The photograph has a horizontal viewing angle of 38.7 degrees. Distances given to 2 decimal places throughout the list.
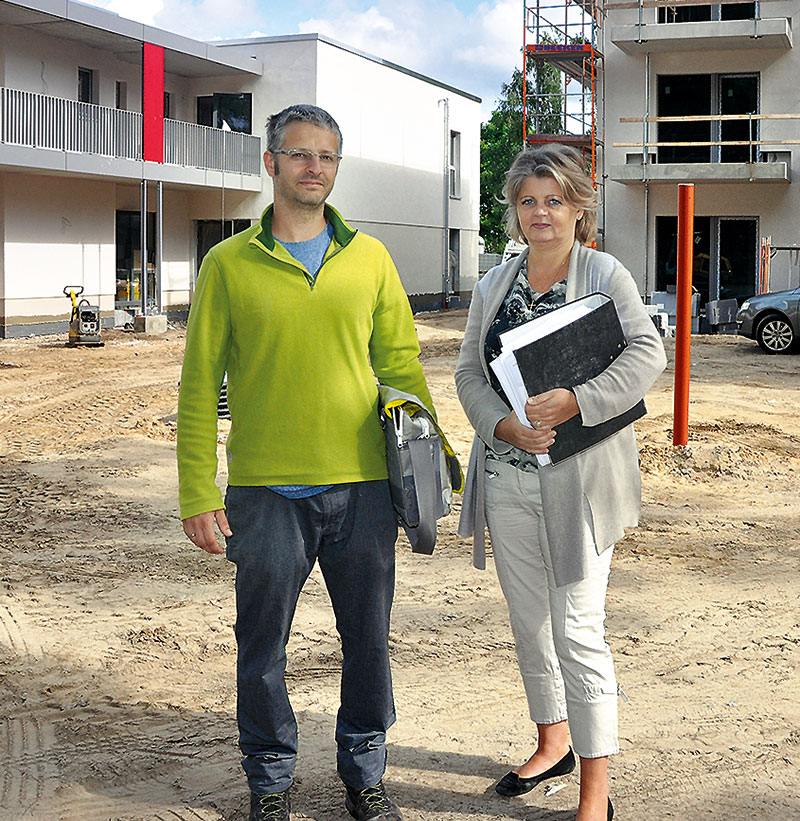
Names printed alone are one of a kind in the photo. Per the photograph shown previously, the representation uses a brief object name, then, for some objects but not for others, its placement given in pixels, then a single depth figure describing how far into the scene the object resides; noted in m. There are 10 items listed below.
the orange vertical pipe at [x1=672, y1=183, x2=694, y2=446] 10.20
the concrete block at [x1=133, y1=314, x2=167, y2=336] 25.80
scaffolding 27.16
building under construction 25.91
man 3.45
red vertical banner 25.83
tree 68.00
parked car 19.89
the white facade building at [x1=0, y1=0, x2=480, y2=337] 23.91
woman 3.49
